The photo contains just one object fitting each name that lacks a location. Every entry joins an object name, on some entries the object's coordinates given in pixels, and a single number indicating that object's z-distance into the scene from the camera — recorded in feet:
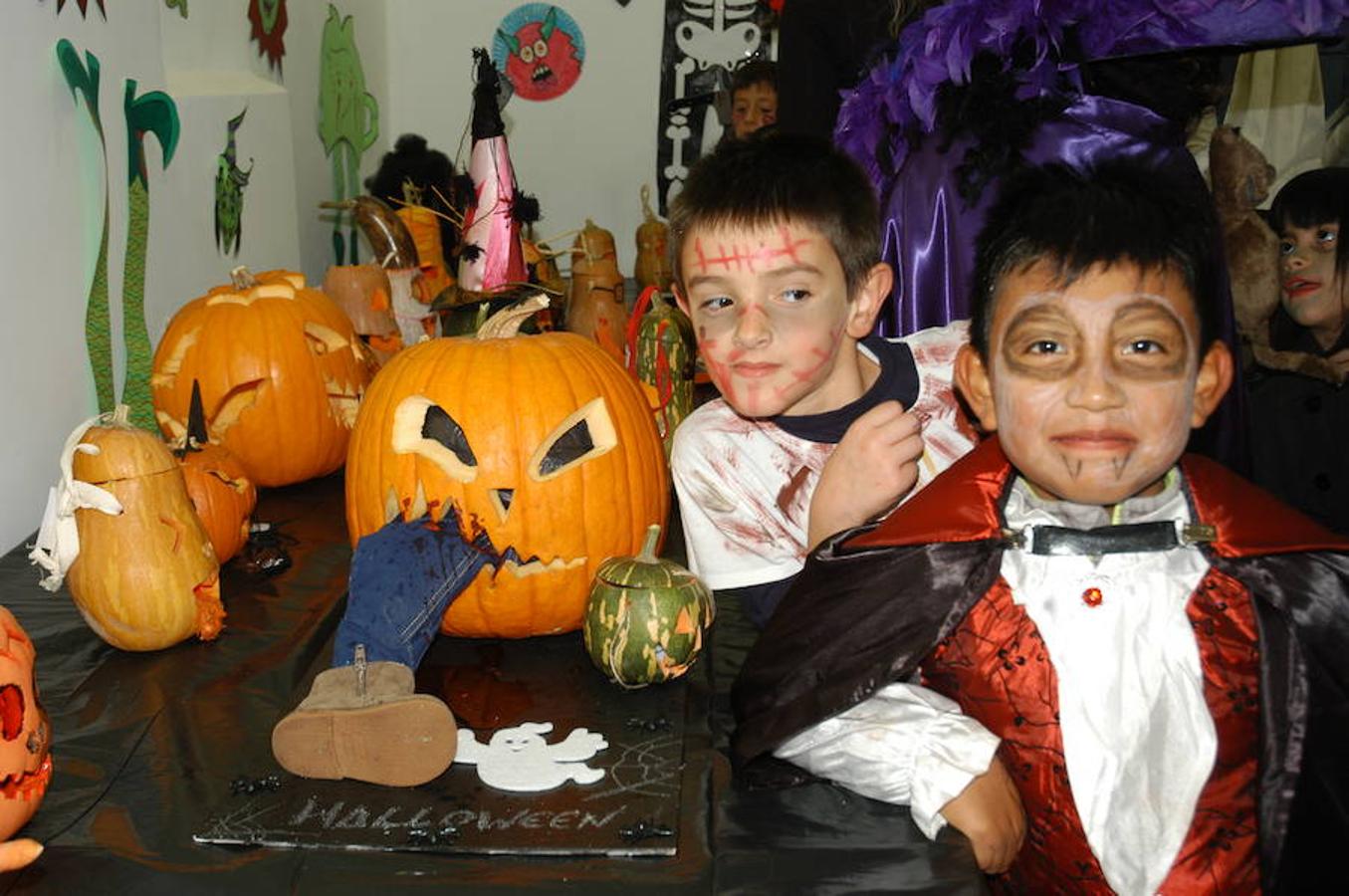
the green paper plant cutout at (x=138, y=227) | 7.24
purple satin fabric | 6.40
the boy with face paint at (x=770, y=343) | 5.57
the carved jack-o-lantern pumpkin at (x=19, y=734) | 3.93
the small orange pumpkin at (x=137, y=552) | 5.34
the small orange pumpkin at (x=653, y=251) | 13.79
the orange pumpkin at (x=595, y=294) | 10.98
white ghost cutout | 4.50
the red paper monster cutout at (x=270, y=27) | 10.96
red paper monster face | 18.21
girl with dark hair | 9.61
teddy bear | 10.02
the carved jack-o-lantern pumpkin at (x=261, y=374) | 7.57
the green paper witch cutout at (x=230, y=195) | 9.64
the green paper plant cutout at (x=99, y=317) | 7.45
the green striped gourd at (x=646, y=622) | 5.13
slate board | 4.10
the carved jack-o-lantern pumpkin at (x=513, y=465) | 5.76
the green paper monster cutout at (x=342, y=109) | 13.47
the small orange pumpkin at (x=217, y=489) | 6.38
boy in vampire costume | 4.21
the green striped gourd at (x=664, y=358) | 7.96
